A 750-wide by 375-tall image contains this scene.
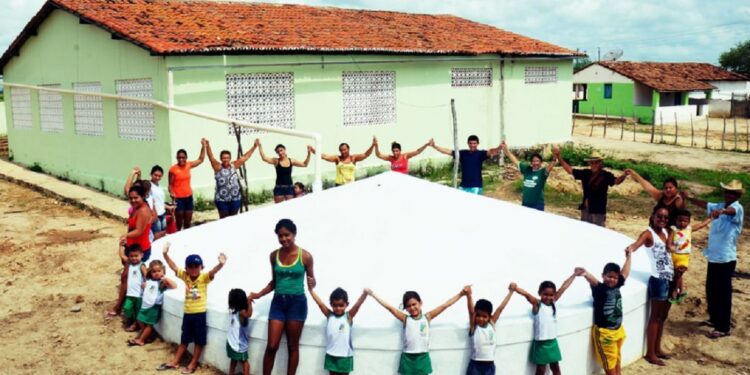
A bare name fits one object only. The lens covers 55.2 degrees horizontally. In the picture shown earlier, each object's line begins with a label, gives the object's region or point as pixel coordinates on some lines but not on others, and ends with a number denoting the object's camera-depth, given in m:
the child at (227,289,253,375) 5.82
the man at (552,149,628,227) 8.40
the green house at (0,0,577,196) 12.96
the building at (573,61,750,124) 34.56
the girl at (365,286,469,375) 5.43
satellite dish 41.16
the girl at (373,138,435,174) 9.91
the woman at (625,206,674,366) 6.35
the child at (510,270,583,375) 5.66
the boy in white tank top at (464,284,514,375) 5.48
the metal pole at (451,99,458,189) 11.48
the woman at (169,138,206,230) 9.35
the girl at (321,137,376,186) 9.85
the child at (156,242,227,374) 6.12
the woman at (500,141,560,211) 8.94
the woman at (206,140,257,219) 9.44
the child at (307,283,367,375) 5.52
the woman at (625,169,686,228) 6.86
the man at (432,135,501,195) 9.59
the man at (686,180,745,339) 6.82
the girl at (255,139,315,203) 9.74
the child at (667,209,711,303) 6.64
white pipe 8.72
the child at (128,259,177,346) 6.61
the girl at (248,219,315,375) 5.61
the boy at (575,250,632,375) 5.83
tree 50.59
